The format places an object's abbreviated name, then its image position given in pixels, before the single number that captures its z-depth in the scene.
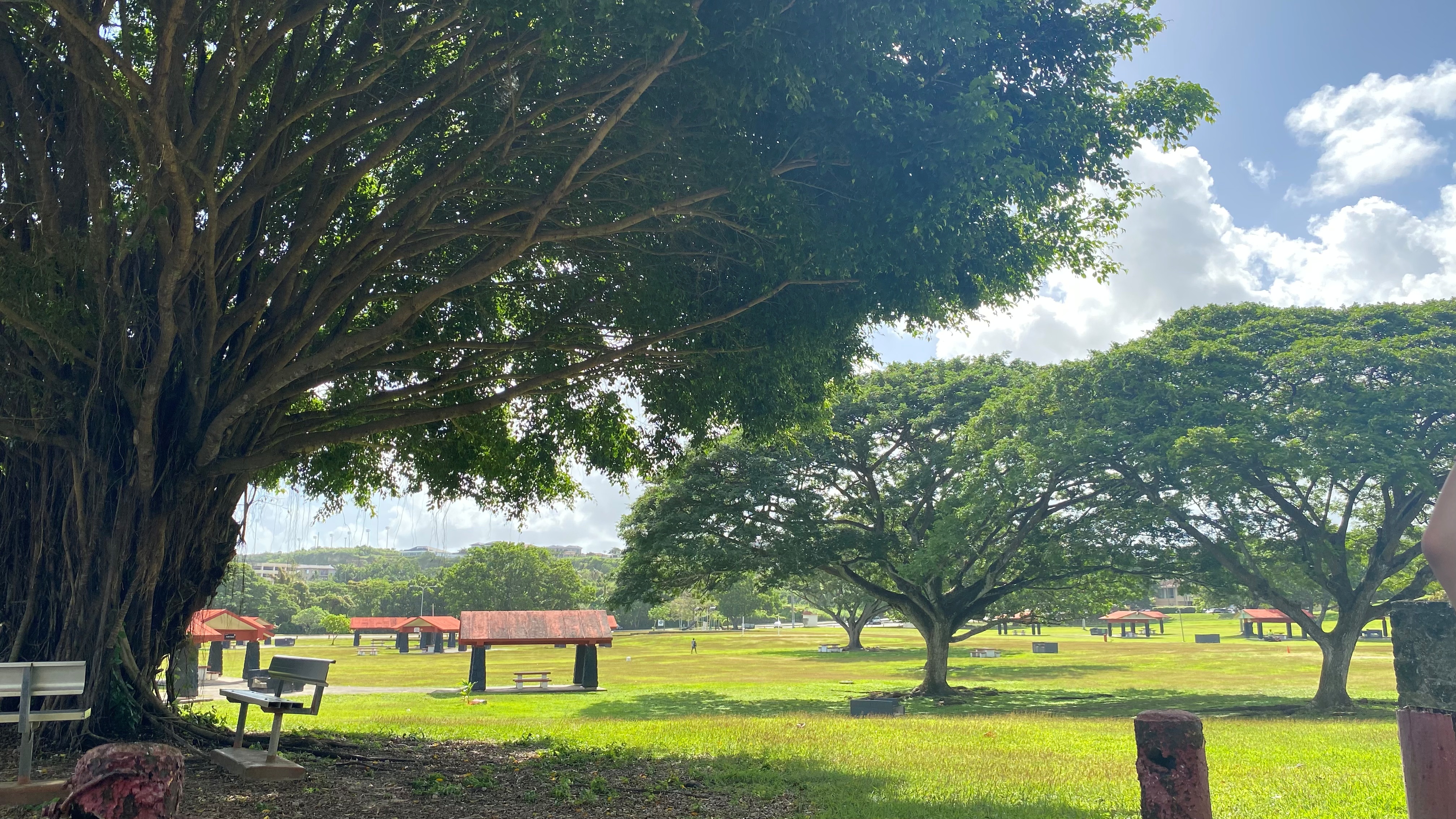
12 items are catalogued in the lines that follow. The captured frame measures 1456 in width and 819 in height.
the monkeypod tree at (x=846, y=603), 54.41
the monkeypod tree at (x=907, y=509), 24.20
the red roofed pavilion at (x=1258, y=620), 75.93
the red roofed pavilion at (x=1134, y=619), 92.56
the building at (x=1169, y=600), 162.50
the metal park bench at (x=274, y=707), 7.80
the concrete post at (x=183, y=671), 10.63
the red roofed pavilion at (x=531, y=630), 27.19
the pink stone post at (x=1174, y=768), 4.07
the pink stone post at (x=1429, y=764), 2.62
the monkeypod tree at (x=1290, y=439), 19.30
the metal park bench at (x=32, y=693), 6.53
